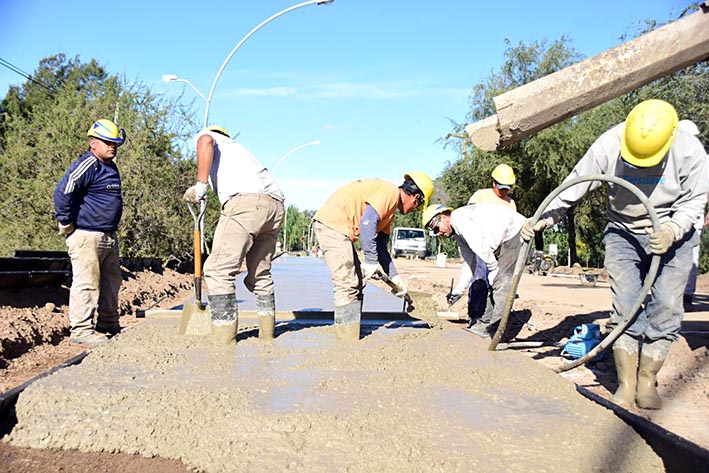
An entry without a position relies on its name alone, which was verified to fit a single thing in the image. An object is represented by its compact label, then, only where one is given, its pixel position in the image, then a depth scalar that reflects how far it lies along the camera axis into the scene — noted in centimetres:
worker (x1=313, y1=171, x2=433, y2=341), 495
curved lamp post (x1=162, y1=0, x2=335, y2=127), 1603
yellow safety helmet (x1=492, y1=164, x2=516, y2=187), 659
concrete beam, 421
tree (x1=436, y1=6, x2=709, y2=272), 2467
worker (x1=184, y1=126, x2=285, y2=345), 460
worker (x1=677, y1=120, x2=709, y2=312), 737
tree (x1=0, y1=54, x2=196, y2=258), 1240
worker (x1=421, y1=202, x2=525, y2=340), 595
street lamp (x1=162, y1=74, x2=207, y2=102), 1747
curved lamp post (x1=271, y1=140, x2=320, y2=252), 3152
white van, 4353
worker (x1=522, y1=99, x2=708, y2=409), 371
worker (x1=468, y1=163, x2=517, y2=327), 648
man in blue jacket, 517
